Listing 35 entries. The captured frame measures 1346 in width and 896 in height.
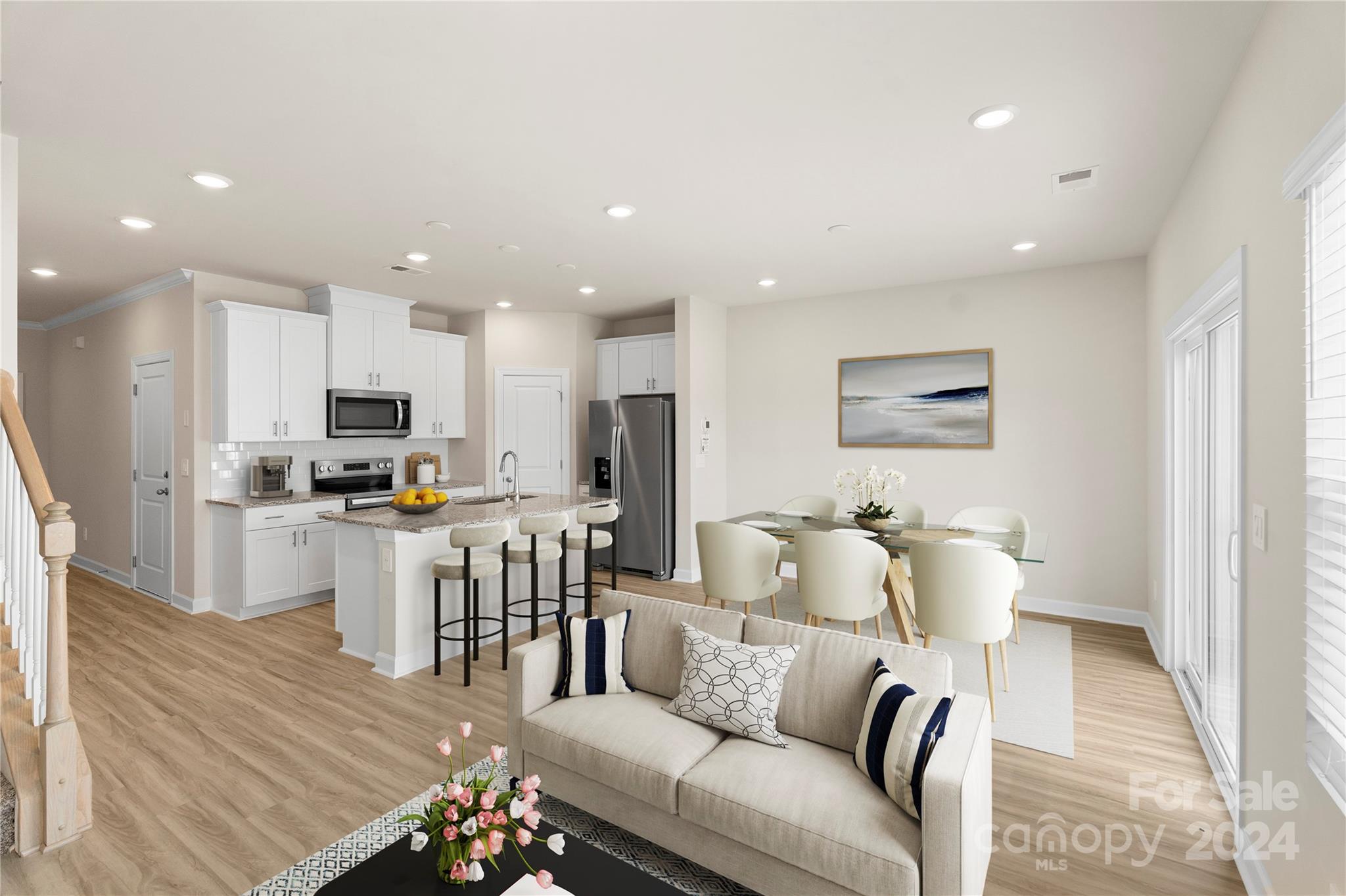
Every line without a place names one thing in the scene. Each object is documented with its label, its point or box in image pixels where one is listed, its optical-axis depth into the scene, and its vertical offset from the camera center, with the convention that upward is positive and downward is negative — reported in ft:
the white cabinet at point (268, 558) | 15.97 -2.86
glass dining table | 11.77 -1.81
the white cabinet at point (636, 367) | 21.03 +2.63
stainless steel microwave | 18.29 +0.93
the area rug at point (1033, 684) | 10.02 -4.39
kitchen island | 12.46 -2.75
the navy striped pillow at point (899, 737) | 5.83 -2.74
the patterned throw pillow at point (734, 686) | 7.22 -2.76
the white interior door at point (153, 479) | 17.47 -0.91
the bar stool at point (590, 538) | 15.01 -2.27
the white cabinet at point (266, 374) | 16.29 +1.88
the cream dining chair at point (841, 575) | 11.43 -2.34
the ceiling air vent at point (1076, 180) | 10.15 +4.20
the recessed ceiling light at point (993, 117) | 8.16 +4.20
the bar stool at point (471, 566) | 11.83 -2.34
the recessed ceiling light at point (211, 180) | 10.00 +4.16
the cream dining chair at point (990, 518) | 14.23 -1.65
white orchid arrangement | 13.30 -0.89
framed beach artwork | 17.01 +1.20
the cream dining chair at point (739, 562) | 12.76 -2.32
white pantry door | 21.75 +0.64
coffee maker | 16.90 -0.80
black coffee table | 4.83 -3.32
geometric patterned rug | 6.79 -4.56
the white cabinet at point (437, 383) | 20.66 +2.05
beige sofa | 5.49 -3.29
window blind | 4.75 -0.22
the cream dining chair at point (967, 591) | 10.31 -2.35
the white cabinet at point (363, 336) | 18.29 +3.21
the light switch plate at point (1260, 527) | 6.50 -0.85
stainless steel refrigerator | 19.94 -0.93
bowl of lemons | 13.34 -1.17
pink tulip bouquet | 4.62 -2.75
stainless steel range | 18.11 -1.02
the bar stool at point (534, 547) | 12.97 -2.17
